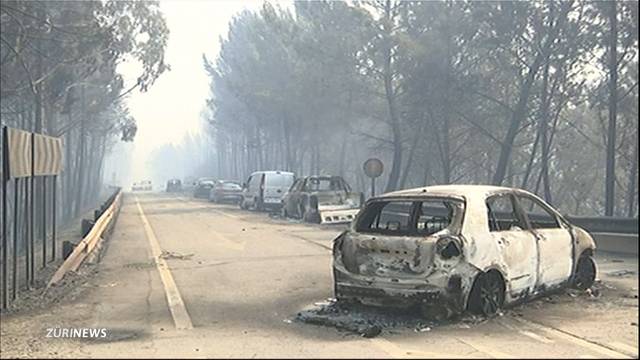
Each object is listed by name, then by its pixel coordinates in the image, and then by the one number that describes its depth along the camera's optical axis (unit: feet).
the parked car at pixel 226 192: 143.33
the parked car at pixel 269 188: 103.86
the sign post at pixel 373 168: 75.20
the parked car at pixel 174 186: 287.48
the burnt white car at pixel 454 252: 23.65
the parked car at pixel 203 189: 182.39
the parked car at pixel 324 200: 75.51
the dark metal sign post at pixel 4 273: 28.91
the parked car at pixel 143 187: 339.77
